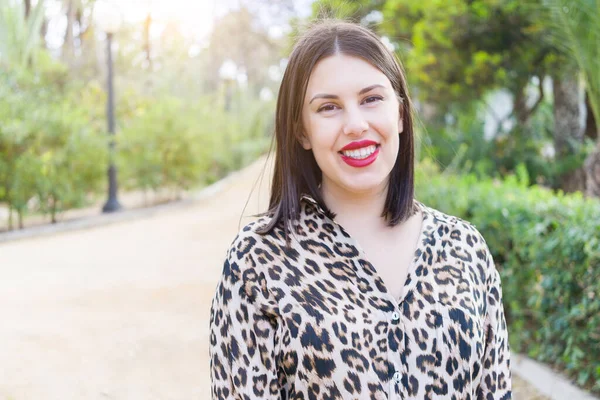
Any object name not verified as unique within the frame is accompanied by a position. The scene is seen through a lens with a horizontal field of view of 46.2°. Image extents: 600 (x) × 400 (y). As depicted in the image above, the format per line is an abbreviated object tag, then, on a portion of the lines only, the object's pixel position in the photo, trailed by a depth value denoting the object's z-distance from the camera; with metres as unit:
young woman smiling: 1.72
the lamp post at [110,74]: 15.00
